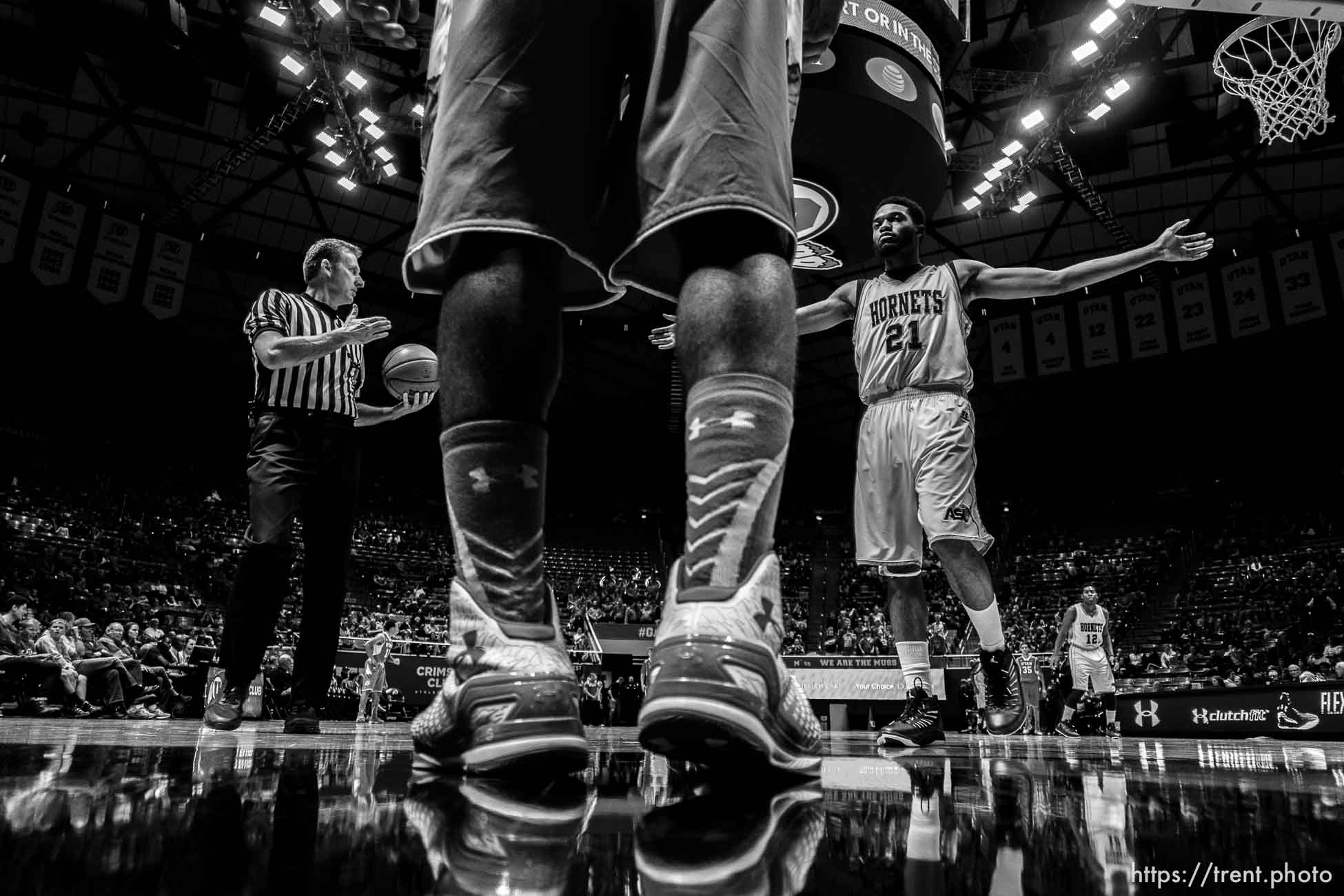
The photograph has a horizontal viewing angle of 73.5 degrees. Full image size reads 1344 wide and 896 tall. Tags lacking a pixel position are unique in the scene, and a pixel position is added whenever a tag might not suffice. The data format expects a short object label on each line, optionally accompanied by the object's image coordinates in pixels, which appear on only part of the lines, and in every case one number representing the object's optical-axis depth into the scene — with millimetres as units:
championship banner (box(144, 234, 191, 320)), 12367
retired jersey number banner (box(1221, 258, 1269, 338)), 12914
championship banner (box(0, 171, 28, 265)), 11188
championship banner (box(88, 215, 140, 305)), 11812
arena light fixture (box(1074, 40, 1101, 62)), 9219
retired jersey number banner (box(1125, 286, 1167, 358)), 13727
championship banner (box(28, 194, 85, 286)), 11406
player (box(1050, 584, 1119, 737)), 8945
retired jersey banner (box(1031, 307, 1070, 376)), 14187
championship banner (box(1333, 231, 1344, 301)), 12883
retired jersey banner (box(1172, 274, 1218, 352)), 13250
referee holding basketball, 2611
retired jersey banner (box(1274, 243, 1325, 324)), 12539
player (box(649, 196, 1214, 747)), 2977
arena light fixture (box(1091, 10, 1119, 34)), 8859
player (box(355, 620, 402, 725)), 8797
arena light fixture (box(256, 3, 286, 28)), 8836
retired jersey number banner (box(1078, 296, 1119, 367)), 13992
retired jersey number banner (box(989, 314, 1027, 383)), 14656
